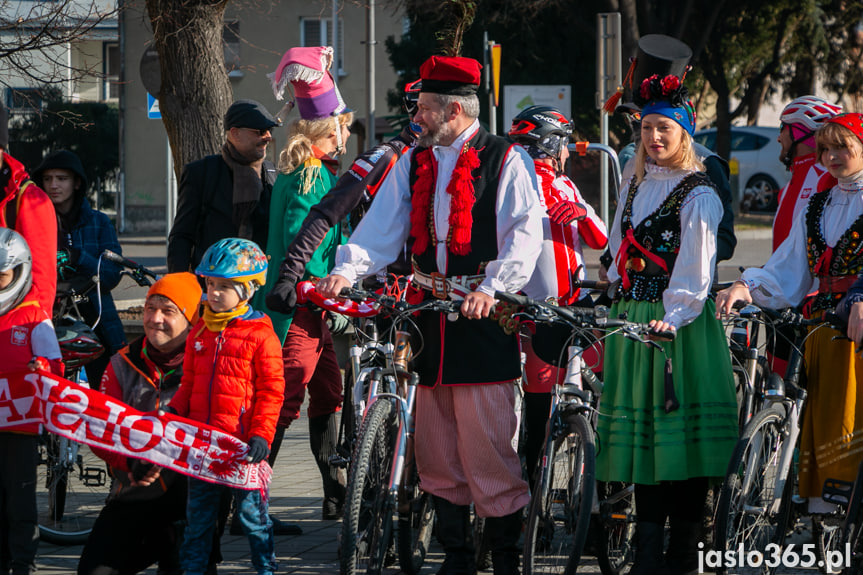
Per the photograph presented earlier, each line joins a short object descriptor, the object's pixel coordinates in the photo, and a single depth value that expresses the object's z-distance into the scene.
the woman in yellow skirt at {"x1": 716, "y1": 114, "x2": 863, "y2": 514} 9.88
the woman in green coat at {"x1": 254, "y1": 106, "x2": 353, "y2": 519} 12.09
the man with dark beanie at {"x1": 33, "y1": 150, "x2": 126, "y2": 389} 13.06
